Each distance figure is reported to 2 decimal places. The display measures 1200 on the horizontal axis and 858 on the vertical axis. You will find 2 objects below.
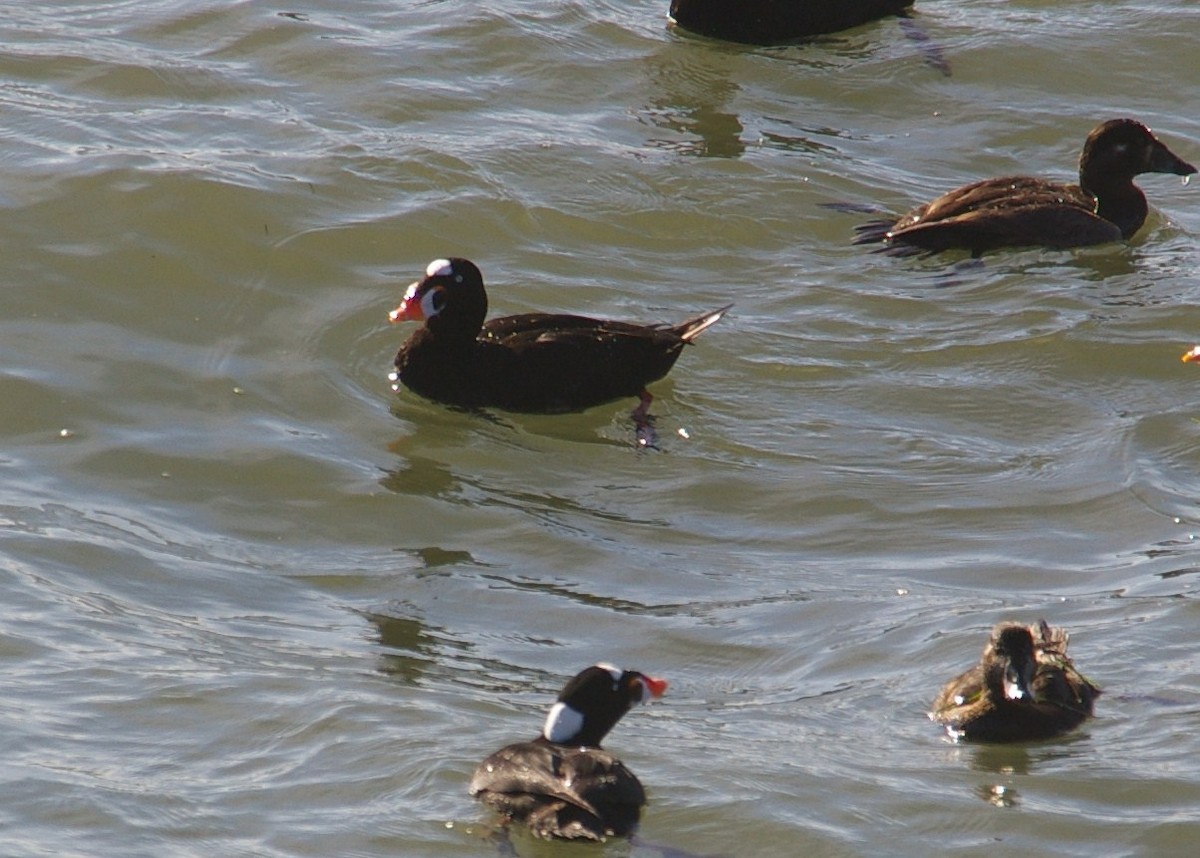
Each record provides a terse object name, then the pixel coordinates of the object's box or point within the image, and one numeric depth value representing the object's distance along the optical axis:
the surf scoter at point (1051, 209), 26.58
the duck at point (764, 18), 33.72
